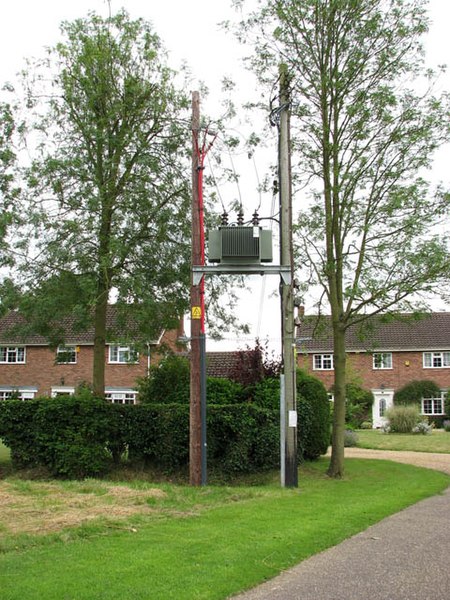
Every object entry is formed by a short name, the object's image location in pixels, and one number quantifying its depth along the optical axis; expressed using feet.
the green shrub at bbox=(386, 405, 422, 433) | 117.39
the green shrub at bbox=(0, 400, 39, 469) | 56.18
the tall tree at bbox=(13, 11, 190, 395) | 56.54
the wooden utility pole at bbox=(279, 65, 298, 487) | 48.88
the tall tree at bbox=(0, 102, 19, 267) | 56.85
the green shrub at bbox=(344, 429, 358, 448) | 95.09
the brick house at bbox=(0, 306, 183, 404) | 135.74
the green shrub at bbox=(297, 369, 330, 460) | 62.54
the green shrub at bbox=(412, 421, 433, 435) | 115.44
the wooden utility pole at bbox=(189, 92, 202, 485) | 48.37
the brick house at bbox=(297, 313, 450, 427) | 148.99
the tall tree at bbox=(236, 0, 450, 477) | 53.93
